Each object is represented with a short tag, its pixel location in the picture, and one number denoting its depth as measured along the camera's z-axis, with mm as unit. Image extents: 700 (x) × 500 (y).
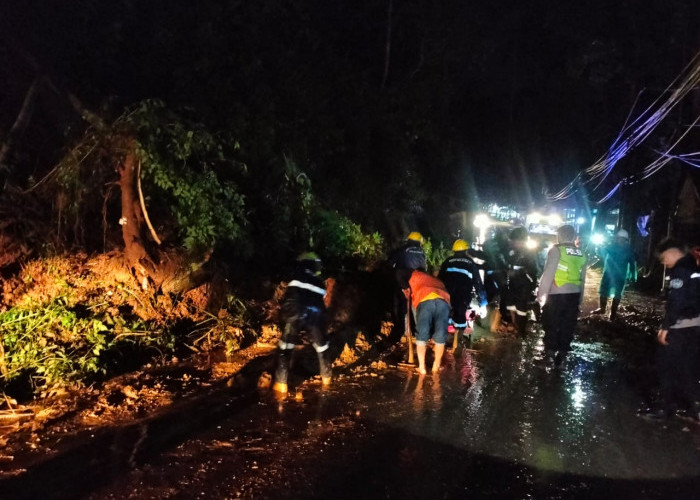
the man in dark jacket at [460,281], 8195
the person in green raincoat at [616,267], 11070
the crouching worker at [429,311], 6930
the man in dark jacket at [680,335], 5531
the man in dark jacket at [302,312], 6102
